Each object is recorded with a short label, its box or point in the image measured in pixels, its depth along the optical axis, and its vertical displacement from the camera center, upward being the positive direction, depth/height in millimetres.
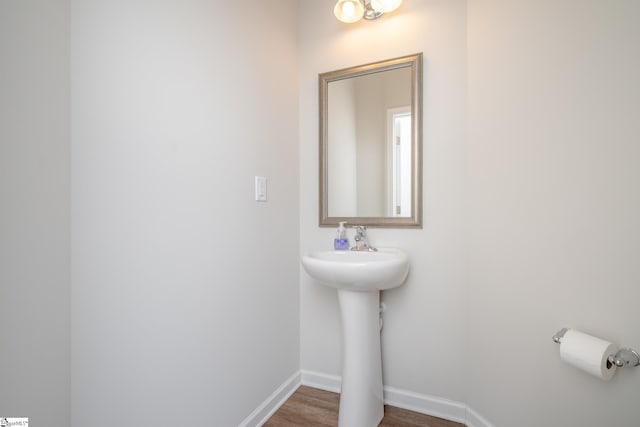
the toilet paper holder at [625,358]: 730 -377
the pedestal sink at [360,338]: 1187 -567
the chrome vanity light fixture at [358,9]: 1426 +1023
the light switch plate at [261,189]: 1354 +111
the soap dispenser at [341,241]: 1548 -158
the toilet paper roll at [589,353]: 744 -380
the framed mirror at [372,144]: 1461 +370
